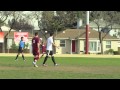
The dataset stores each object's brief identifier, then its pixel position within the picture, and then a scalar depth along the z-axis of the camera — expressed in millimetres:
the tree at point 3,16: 70438
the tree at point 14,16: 72288
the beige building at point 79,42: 68750
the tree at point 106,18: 70831
